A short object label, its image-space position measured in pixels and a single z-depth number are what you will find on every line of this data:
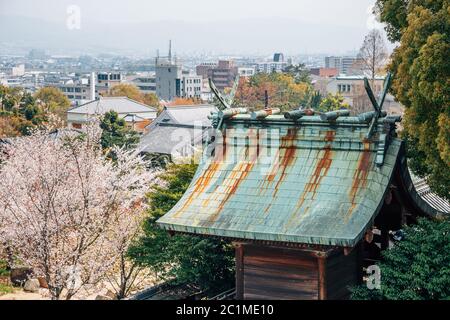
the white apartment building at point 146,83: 142.12
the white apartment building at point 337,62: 188.62
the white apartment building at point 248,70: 172.80
